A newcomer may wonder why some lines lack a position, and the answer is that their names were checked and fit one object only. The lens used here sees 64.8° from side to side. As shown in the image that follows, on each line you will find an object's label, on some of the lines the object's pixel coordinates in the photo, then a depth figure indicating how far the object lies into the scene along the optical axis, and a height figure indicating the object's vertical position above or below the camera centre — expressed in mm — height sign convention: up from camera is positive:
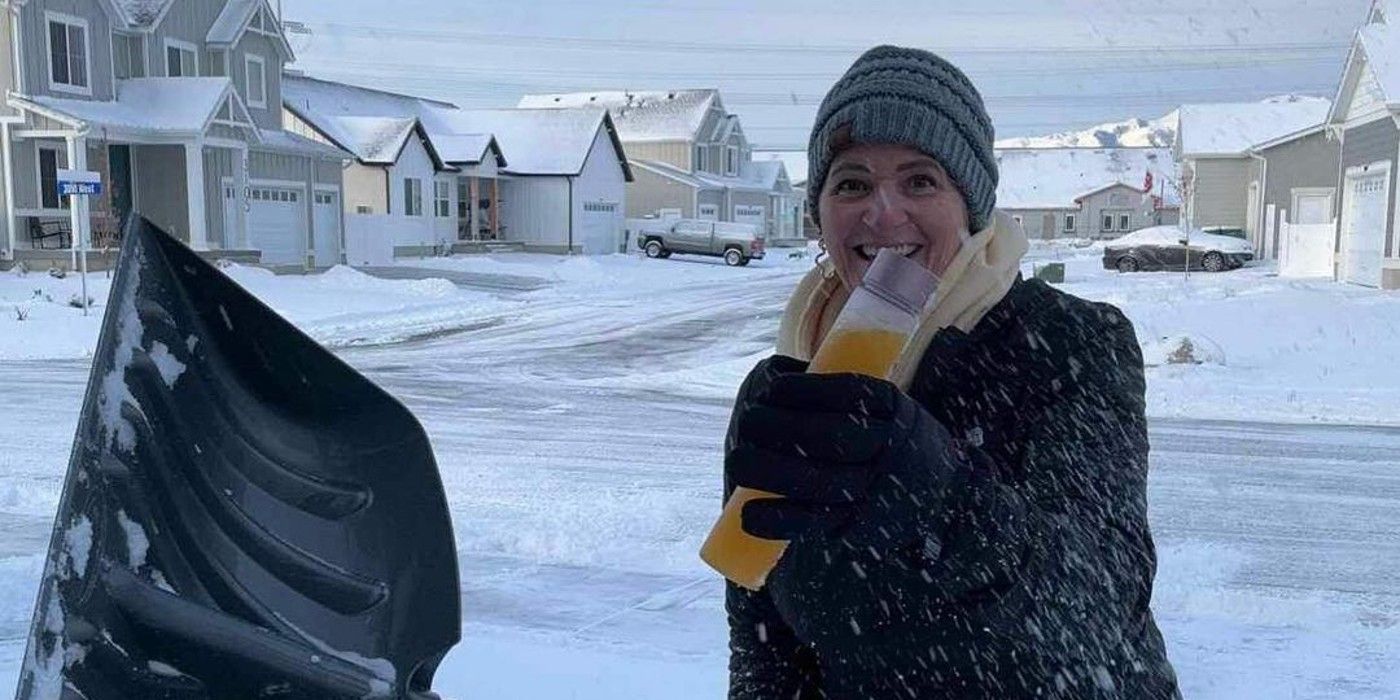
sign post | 15086 +470
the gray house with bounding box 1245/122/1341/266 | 30656 +1230
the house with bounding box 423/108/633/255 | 39031 +1439
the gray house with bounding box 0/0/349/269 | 21781 +1761
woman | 1151 -270
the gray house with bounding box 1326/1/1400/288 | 20422 +1417
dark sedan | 31328 -791
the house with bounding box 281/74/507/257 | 32500 +1565
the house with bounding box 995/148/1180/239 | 70500 +2089
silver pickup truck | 36344 -633
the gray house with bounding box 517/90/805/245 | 46250 +2837
